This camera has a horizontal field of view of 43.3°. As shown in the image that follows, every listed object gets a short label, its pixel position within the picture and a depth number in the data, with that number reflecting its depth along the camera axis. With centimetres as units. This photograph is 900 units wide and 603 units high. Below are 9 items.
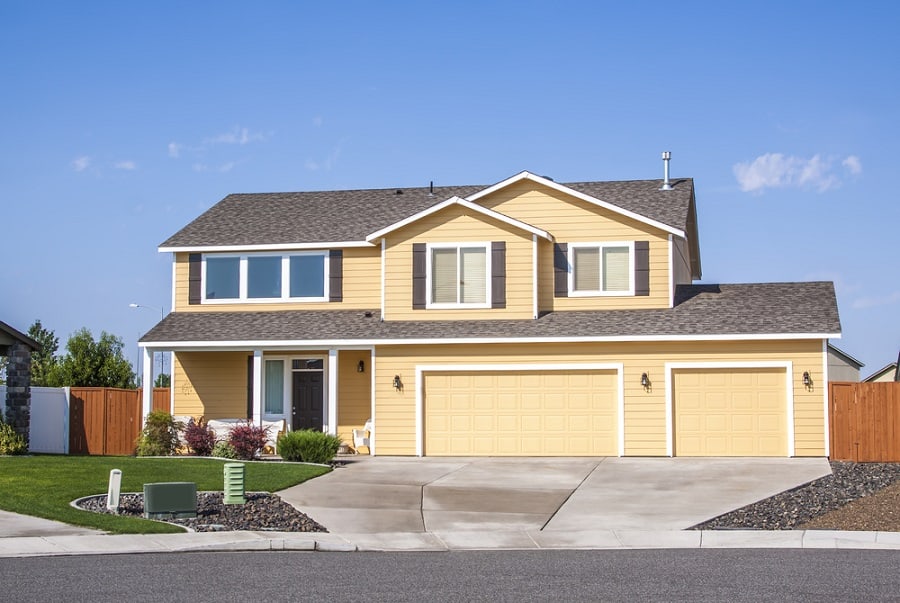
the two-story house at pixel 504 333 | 2742
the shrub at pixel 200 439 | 2850
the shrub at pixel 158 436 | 2920
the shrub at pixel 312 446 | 2636
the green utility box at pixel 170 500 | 1812
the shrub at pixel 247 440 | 2745
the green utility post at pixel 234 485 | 1953
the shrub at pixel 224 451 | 2780
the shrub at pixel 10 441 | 2906
